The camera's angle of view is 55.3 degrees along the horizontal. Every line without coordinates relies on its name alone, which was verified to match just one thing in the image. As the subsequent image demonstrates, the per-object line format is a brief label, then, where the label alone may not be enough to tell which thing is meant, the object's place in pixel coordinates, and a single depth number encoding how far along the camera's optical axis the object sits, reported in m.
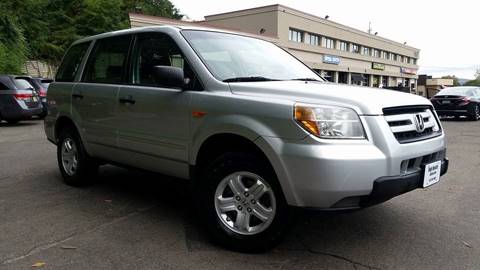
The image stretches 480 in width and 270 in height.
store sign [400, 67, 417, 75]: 75.02
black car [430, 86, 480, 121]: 17.20
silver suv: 3.22
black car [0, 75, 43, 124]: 14.11
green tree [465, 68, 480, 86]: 110.69
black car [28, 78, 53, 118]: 15.38
